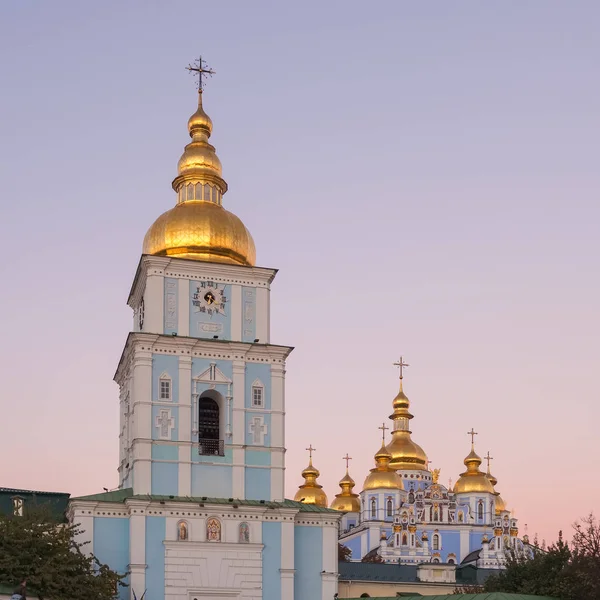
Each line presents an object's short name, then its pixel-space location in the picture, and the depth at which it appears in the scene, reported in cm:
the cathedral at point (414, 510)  8406
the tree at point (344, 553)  7719
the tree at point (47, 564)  3319
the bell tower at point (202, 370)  3775
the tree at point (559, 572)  3584
